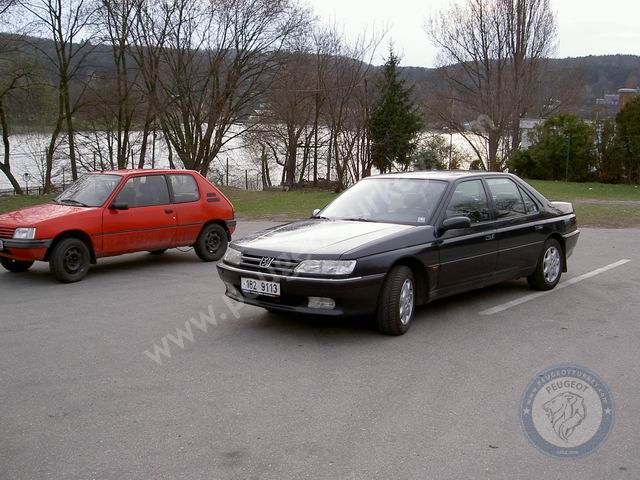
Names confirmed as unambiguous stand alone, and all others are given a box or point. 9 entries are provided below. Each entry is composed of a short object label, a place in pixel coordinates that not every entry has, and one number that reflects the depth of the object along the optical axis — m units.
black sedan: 5.68
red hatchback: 8.57
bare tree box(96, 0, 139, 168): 27.02
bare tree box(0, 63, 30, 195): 26.00
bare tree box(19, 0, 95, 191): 27.81
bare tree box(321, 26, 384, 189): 34.69
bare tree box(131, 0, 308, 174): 27.81
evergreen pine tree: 33.06
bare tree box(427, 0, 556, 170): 37.16
